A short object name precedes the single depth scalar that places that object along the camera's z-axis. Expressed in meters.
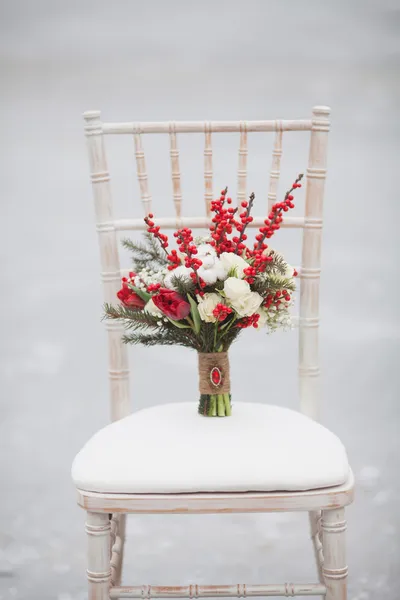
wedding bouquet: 2.36
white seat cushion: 2.28
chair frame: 2.55
